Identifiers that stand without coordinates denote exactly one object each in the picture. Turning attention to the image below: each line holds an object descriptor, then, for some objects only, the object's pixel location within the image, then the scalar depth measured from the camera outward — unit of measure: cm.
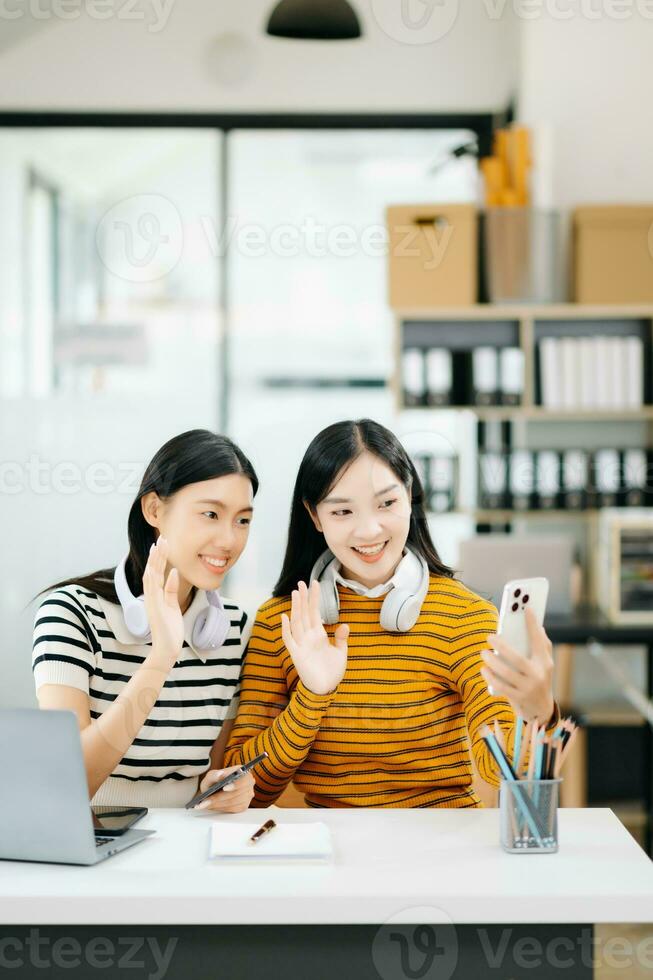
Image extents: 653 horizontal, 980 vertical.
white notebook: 544
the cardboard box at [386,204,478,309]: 838
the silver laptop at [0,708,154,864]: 533
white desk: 510
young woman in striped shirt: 584
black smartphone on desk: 556
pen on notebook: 549
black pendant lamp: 765
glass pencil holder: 548
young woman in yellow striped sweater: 595
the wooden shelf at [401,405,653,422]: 840
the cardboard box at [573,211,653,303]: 841
